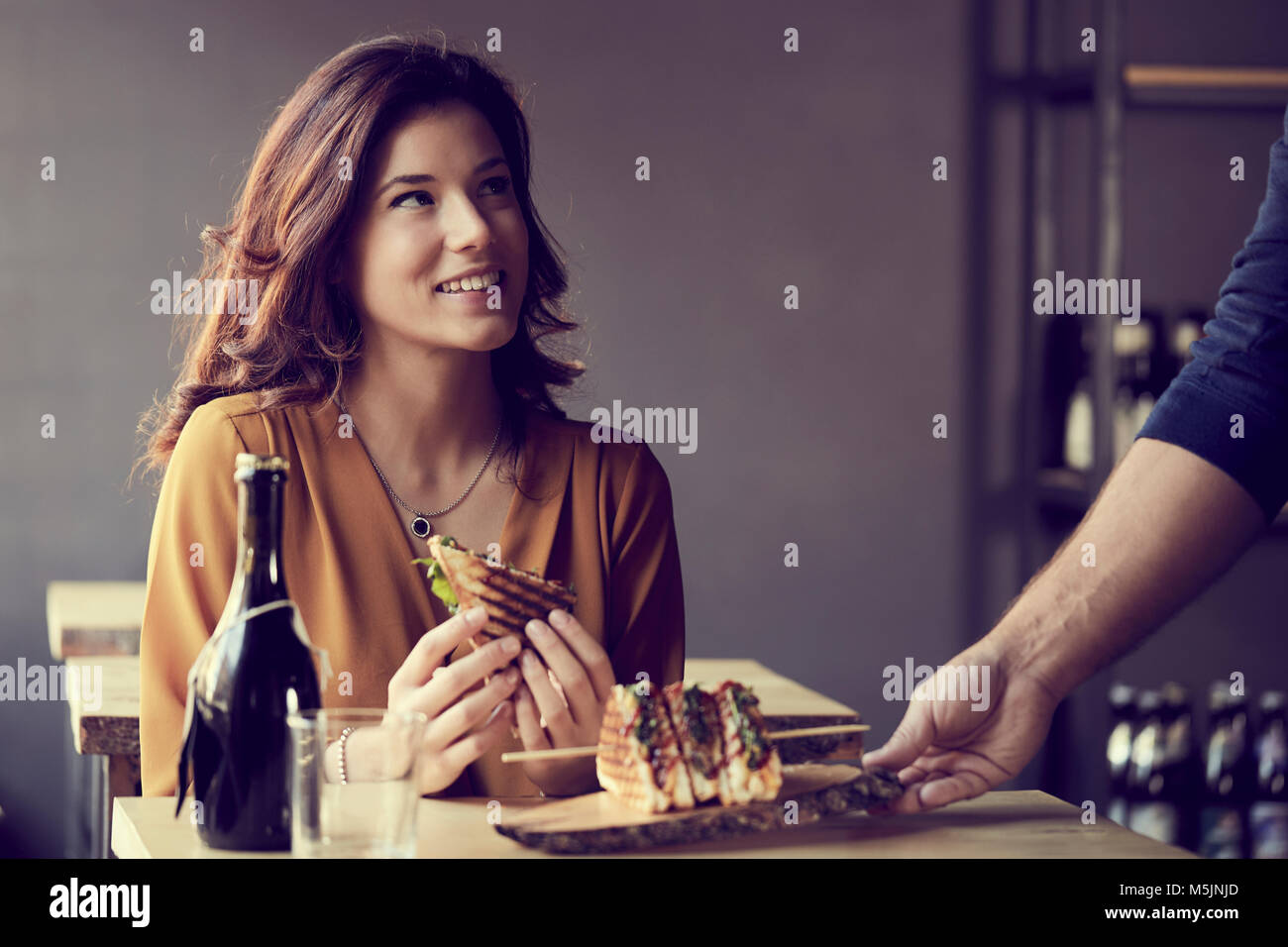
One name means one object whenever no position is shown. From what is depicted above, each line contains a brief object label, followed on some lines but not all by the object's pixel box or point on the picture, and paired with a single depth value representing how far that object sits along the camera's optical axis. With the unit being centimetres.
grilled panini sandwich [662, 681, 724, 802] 203
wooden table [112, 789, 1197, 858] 195
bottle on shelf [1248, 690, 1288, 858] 433
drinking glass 189
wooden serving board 194
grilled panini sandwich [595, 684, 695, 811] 201
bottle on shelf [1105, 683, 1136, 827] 451
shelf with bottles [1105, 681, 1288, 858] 424
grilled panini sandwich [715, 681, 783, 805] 203
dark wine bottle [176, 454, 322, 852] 193
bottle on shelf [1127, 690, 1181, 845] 444
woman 250
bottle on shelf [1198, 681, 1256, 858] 412
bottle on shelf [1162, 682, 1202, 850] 438
